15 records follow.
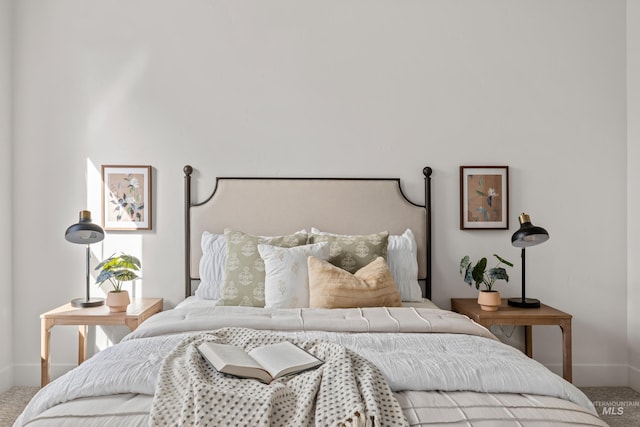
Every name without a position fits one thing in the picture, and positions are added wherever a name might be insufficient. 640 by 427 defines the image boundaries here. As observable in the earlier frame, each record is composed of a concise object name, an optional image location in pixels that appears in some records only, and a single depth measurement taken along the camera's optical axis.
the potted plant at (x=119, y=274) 2.82
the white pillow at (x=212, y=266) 2.97
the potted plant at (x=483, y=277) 2.91
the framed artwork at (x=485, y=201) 3.30
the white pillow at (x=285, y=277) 2.57
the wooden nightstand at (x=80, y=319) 2.73
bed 1.28
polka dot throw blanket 1.20
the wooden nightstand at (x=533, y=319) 2.81
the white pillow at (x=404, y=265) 2.98
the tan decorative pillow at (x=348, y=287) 2.46
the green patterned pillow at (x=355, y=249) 2.79
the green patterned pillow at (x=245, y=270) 2.69
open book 1.41
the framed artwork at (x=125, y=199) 3.25
